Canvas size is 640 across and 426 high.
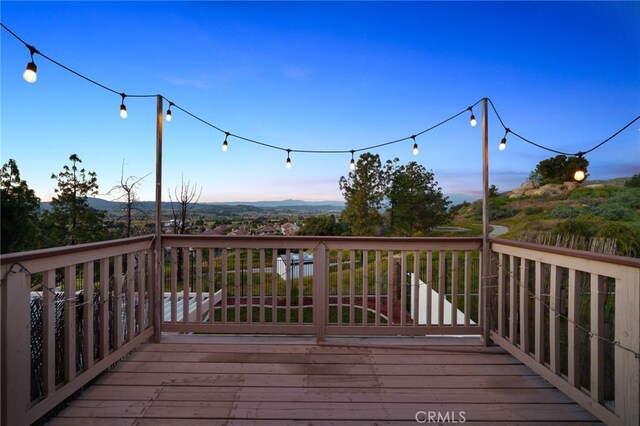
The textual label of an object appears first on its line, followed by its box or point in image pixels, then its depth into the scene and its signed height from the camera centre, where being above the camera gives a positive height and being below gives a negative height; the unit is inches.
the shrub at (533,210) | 230.4 +2.3
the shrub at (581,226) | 169.2 -7.3
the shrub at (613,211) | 215.6 +1.8
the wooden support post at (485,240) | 101.4 -9.1
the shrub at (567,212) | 217.3 +1.0
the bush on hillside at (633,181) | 238.2 +25.0
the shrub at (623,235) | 122.1 -10.6
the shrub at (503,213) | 180.6 +0.0
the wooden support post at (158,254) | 103.0 -14.6
